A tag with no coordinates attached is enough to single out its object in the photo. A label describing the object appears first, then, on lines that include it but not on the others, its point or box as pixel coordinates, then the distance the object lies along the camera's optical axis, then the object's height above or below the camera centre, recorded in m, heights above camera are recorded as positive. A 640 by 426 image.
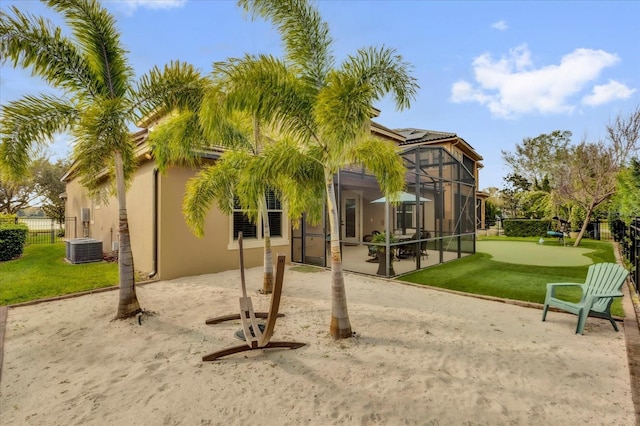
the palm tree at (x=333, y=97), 3.70 +1.55
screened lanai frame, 9.13 -0.17
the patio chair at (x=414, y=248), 10.41 -1.11
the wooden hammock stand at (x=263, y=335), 3.51 -1.48
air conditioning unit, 10.50 -1.01
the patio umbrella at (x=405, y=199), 10.57 +0.67
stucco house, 8.12 -0.12
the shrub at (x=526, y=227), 20.95 -0.67
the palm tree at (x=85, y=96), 4.34 +2.03
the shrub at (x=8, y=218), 14.38 +0.18
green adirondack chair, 4.48 -1.16
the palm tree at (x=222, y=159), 4.64 +1.18
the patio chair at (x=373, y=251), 9.86 -1.07
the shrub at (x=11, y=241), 10.99 -0.69
